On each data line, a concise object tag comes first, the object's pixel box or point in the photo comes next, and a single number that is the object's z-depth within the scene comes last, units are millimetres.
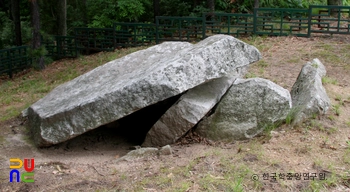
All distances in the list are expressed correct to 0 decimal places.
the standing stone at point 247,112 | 5359
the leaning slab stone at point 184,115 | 5344
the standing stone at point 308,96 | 5381
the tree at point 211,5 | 14180
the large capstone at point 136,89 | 5113
